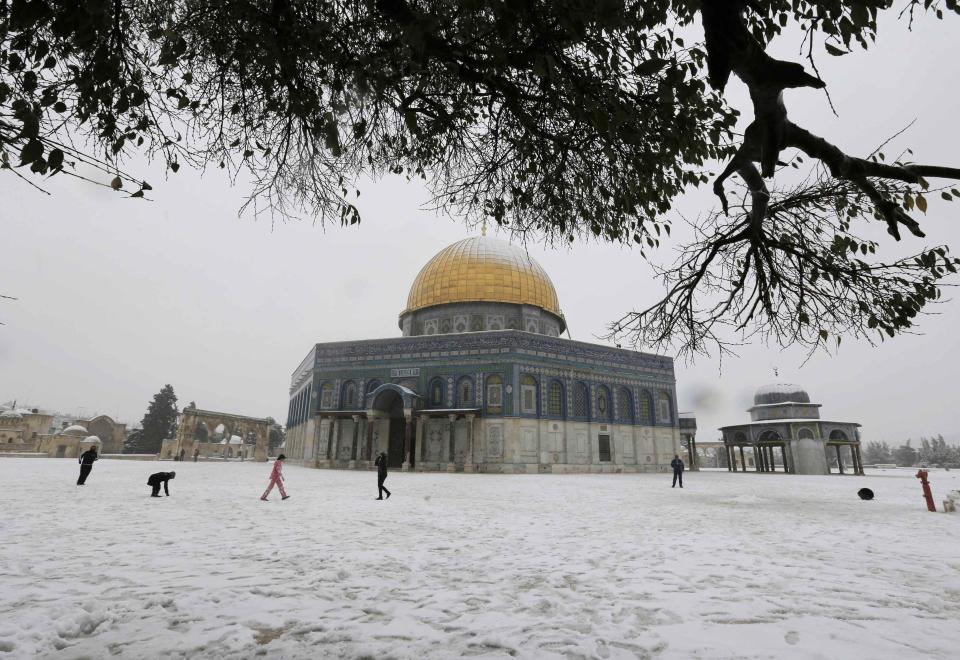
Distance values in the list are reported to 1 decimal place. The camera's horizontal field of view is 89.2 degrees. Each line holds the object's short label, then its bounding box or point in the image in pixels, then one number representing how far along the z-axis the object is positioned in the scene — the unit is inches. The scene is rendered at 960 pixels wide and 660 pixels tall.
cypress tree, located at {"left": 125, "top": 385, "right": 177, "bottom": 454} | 1865.2
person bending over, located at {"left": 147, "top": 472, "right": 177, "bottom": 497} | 408.8
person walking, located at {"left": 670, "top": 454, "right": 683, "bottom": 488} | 686.5
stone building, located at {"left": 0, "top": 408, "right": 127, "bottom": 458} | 1636.3
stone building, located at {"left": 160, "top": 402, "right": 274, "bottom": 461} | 1467.8
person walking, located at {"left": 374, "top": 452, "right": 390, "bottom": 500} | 435.2
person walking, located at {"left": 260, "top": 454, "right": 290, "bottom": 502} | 420.6
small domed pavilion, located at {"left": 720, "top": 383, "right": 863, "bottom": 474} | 1258.6
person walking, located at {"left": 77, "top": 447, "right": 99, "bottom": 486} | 510.3
